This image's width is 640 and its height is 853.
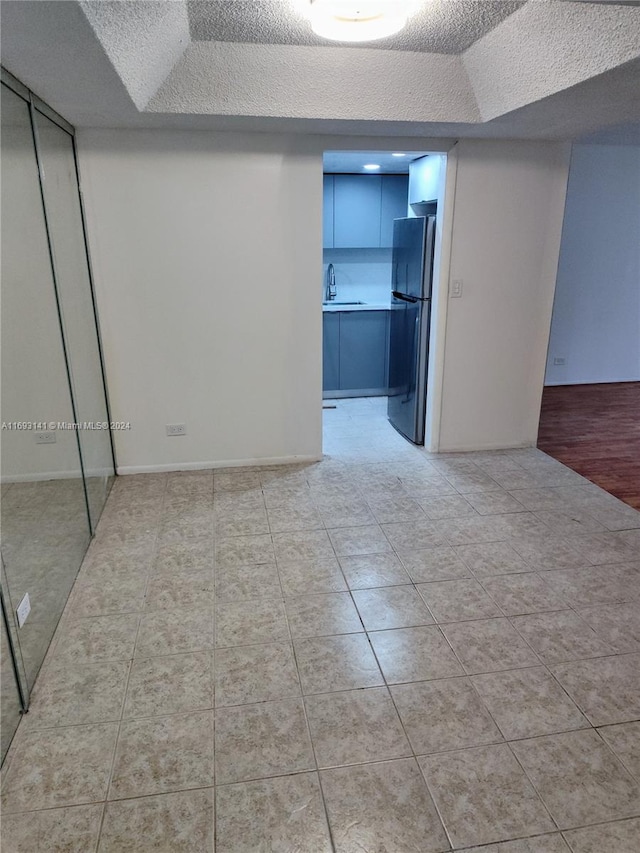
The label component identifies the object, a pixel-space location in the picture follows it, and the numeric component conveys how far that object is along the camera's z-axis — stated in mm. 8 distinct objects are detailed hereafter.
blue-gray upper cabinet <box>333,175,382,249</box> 5535
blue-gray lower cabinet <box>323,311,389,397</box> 5500
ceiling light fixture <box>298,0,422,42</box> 2121
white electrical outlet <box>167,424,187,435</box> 3941
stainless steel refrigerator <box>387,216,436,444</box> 4137
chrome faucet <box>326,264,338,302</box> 6129
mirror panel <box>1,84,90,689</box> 1996
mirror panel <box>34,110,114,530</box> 2770
